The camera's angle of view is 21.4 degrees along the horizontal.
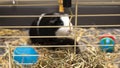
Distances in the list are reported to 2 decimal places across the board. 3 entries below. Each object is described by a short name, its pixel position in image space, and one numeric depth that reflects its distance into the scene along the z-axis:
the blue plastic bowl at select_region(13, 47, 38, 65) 1.26
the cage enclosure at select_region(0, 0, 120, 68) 1.29
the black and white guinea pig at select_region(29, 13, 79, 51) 1.59
